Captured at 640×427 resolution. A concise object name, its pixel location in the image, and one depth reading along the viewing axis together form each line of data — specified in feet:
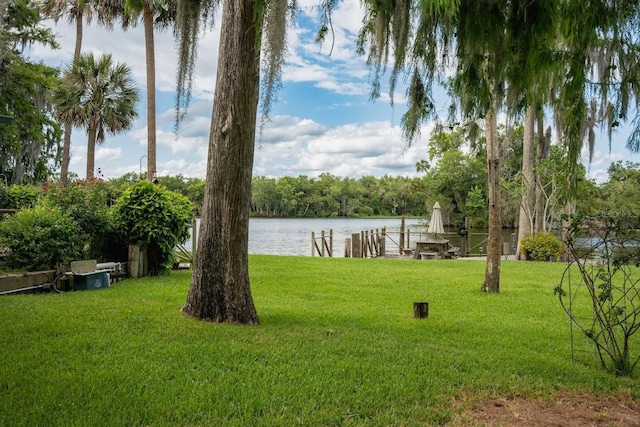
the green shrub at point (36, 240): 24.36
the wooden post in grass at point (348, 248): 67.05
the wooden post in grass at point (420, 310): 19.49
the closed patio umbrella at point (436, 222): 67.67
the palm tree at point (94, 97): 61.36
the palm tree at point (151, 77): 45.69
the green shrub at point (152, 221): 28.89
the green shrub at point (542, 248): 53.16
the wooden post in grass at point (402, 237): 77.41
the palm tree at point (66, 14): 62.44
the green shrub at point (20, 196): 43.82
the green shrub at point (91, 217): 27.53
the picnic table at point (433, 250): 57.21
